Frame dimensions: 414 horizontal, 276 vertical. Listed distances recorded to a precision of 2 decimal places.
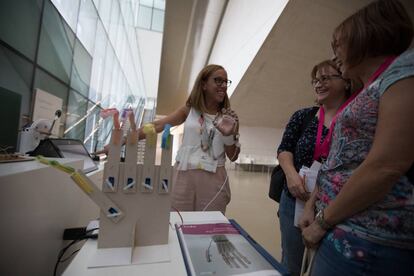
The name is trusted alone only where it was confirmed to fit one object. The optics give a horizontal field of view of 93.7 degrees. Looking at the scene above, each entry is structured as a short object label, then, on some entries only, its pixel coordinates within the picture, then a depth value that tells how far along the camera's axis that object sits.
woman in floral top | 0.41
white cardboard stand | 0.48
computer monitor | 1.06
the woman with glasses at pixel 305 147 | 0.85
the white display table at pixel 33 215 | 0.44
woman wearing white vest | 0.98
